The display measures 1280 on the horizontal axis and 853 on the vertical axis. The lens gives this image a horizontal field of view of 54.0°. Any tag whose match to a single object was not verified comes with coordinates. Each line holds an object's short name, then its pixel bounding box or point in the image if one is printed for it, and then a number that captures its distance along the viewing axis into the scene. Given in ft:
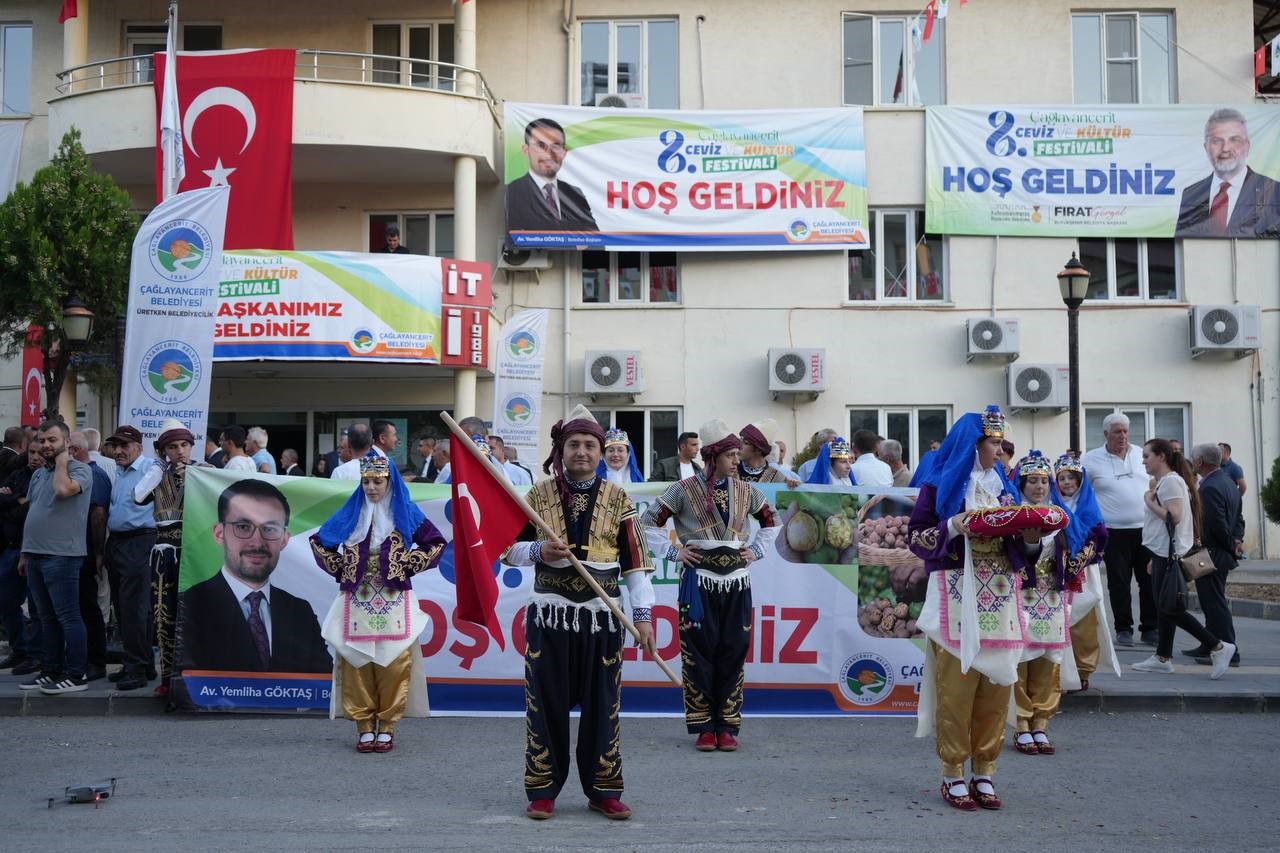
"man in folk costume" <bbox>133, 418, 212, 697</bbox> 30.09
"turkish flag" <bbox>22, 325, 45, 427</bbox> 67.00
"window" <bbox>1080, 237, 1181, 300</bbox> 69.05
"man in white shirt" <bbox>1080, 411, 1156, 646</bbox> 38.58
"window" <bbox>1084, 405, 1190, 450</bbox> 68.18
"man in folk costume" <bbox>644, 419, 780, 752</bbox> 26.25
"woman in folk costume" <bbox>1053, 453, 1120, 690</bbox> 29.84
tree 50.67
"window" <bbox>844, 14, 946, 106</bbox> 69.72
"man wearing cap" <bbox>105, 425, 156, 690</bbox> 30.94
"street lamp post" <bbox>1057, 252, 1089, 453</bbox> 47.73
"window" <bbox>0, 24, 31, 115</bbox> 71.67
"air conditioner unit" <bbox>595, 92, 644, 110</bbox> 70.18
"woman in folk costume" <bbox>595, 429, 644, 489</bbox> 33.65
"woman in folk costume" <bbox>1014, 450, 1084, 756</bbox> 25.08
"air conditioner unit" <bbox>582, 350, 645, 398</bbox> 66.64
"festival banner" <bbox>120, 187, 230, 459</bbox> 35.73
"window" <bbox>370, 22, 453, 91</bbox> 70.79
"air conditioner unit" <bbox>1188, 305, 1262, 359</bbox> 66.13
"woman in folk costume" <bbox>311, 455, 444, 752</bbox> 25.57
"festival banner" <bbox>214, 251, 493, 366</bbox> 60.18
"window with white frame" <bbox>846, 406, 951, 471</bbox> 68.49
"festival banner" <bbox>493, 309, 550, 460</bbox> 58.54
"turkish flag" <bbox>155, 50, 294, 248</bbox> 63.36
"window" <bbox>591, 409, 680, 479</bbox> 69.00
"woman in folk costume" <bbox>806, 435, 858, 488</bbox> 34.73
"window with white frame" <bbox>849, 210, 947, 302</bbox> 69.26
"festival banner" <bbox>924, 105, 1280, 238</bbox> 68.03
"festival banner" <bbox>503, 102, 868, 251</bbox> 67.77
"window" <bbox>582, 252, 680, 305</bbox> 69.67
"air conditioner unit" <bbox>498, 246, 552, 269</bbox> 68.18
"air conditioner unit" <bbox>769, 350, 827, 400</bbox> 66.39
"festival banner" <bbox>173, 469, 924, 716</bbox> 29.63
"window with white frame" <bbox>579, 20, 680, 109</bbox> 70.44
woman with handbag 33.14
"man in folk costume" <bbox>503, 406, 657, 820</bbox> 19.93
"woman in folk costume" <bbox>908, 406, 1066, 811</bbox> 20.80
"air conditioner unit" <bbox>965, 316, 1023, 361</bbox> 66.39
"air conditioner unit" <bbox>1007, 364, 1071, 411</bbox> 66.49
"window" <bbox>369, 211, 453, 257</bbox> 70.85
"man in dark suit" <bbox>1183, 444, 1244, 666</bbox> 33.60
